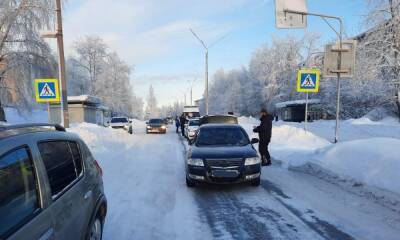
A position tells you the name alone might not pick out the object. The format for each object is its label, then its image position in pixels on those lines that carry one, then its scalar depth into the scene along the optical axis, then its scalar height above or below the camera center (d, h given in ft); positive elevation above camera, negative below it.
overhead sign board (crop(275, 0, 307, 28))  33.76 +8.58
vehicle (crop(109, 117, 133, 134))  104.84 -11.56
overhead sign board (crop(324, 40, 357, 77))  36.27 +3.81
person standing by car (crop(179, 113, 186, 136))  87.25 -9.12
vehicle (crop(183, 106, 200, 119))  114.83 -7.91
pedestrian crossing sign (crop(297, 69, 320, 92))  42.89 +1.43
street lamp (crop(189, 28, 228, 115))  96.54 +8.04
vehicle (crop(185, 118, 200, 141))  68.03 -8.34
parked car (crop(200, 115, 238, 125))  51.18 -4.86
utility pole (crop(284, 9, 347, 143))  34.81 +5.48
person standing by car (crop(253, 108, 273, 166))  33.96 -5.02
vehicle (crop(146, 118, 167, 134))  99.25 -11.91
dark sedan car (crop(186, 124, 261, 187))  22.06 -5.47
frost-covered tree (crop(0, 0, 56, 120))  64.03 +9.93
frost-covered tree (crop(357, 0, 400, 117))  81.51 +12.33
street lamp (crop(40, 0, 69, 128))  42.09 +4.76
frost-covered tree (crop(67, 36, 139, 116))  185.06 +11.46
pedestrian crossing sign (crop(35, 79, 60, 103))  35.76 +0.13
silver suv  7.01 -2.66
